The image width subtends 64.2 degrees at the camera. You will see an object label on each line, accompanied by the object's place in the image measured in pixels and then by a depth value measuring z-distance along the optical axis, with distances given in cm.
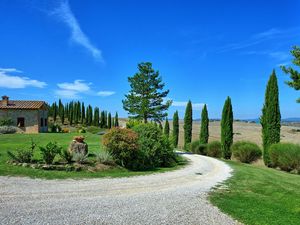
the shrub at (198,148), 2342
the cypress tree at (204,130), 2418
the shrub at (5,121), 2858
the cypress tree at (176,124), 3005
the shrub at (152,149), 1214
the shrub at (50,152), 977
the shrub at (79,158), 1036
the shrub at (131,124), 1535
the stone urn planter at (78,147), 1140
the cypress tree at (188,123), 2694
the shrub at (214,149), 2186
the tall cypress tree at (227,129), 2081
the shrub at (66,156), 1024
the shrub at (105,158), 1087
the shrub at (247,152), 1833
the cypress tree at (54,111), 5477
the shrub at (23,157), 982
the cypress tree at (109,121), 5202
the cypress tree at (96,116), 5192
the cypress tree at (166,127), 3200
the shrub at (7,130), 2605
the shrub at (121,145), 1145
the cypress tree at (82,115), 5324
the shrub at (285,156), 1435
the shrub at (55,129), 3316
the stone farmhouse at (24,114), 2931
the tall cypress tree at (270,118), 1710
